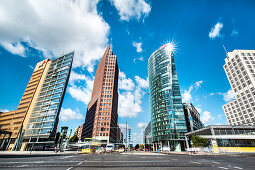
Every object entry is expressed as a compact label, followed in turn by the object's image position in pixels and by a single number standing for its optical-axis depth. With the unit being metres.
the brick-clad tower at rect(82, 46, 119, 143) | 81.00
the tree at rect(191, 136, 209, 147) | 40.83
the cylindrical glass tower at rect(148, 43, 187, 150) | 70.82
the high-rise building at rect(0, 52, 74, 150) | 71.12
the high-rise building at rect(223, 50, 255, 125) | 71.20
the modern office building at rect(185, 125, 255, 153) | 36.47
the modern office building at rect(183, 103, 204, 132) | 87.06
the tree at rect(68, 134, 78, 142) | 113.12
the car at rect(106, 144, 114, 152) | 55.79
